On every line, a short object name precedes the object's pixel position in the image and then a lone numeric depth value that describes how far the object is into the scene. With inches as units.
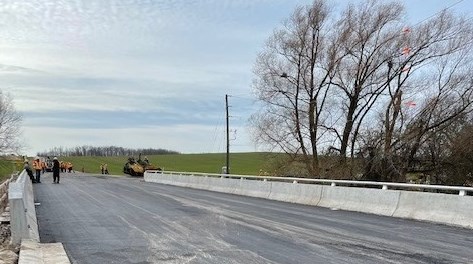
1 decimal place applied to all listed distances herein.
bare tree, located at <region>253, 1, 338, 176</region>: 1686.8
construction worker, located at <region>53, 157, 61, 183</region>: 1427.5
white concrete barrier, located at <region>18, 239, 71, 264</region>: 312.2
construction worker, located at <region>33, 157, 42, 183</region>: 1486.6
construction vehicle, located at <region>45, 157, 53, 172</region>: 2813.5
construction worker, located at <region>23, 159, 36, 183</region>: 1411.2
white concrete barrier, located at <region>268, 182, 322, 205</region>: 831.7
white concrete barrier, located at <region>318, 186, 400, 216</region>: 647.8
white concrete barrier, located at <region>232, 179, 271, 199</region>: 1024.2
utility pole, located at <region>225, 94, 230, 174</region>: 2189.0
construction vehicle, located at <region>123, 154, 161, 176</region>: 2620.6
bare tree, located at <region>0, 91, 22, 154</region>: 3996.1
